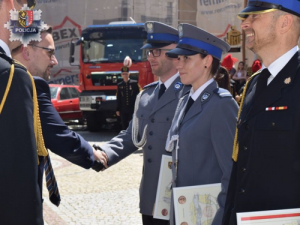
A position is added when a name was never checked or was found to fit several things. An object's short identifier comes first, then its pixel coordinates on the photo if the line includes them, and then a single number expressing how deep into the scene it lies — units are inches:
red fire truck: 647.8
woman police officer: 130.6
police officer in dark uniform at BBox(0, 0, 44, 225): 99.6
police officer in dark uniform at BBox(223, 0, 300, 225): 95.8
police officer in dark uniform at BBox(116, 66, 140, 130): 564.1
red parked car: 745.6
